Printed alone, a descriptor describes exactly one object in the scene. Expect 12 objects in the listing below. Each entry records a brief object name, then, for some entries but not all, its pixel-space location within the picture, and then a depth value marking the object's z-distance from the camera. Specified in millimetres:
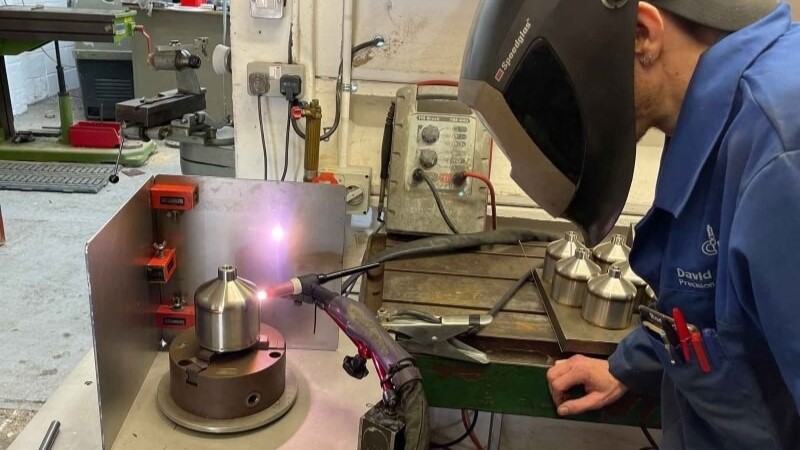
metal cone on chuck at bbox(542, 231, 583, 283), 1208
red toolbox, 4027
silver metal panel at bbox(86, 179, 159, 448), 912
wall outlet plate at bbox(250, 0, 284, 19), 1612
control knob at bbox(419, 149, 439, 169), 1495
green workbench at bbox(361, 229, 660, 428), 988
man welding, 556
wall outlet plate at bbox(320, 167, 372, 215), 1706
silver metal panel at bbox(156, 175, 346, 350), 1162
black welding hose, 1311
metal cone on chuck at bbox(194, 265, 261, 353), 983
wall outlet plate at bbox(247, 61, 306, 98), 1661
